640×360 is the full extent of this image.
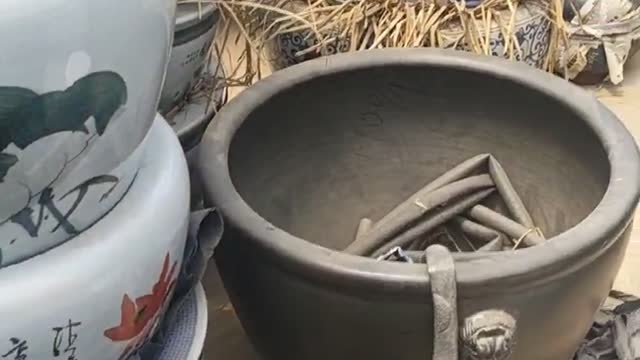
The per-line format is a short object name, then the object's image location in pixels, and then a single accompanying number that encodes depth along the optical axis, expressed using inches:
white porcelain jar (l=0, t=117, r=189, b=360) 30.5
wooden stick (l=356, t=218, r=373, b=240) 47.6
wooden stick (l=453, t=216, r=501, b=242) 46.6
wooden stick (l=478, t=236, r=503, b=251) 44.9
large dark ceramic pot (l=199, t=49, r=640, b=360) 37.0
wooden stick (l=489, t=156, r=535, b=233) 46.9
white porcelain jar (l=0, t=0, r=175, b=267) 27.8
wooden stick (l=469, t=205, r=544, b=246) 45.0
